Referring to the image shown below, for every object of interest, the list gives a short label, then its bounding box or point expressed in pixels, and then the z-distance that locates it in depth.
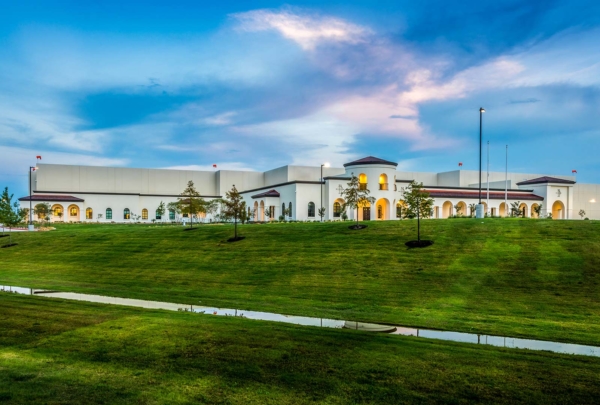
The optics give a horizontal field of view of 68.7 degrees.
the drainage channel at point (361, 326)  9.78
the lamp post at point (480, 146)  34.28
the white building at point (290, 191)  54.91
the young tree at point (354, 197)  32.71
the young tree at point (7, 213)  38.78
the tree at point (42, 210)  62.78
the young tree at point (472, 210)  56.93
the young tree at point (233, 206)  32.88
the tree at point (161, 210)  72.94
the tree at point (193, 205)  39.01
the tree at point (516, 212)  48.85
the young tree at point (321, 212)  52.60
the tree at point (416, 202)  26.59
